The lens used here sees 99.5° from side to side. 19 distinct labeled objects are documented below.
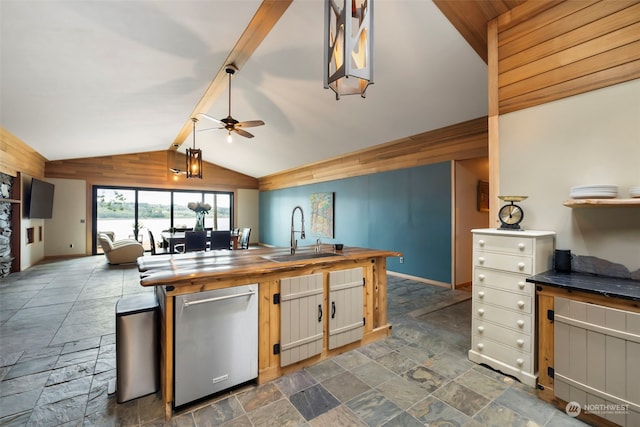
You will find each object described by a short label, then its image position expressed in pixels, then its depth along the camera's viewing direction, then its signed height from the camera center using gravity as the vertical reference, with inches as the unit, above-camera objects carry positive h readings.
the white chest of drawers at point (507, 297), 81.4 -26.6
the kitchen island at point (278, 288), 69.4 -23.4
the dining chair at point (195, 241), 197.3 -19.9
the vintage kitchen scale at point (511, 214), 89.6 +0.2
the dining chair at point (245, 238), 253.6 -23.0
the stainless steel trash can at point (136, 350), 73.1 -37.8
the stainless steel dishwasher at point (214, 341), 69.6 -34.7
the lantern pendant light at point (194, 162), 212.8 +41.0
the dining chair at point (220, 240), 220.1 -21.2
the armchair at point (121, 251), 255.6 -35.5
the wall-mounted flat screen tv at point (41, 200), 239.6 +13.1
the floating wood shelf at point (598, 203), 67.4 +3.3
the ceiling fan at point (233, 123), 146.5 +50.6
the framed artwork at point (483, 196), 199.8 +13.9
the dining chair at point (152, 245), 252.1 -29.2
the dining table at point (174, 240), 223.9 -21.8
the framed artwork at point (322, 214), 291.1 +0.2
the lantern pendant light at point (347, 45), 61.2 +40.3
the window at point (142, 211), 334.0 +3.6
